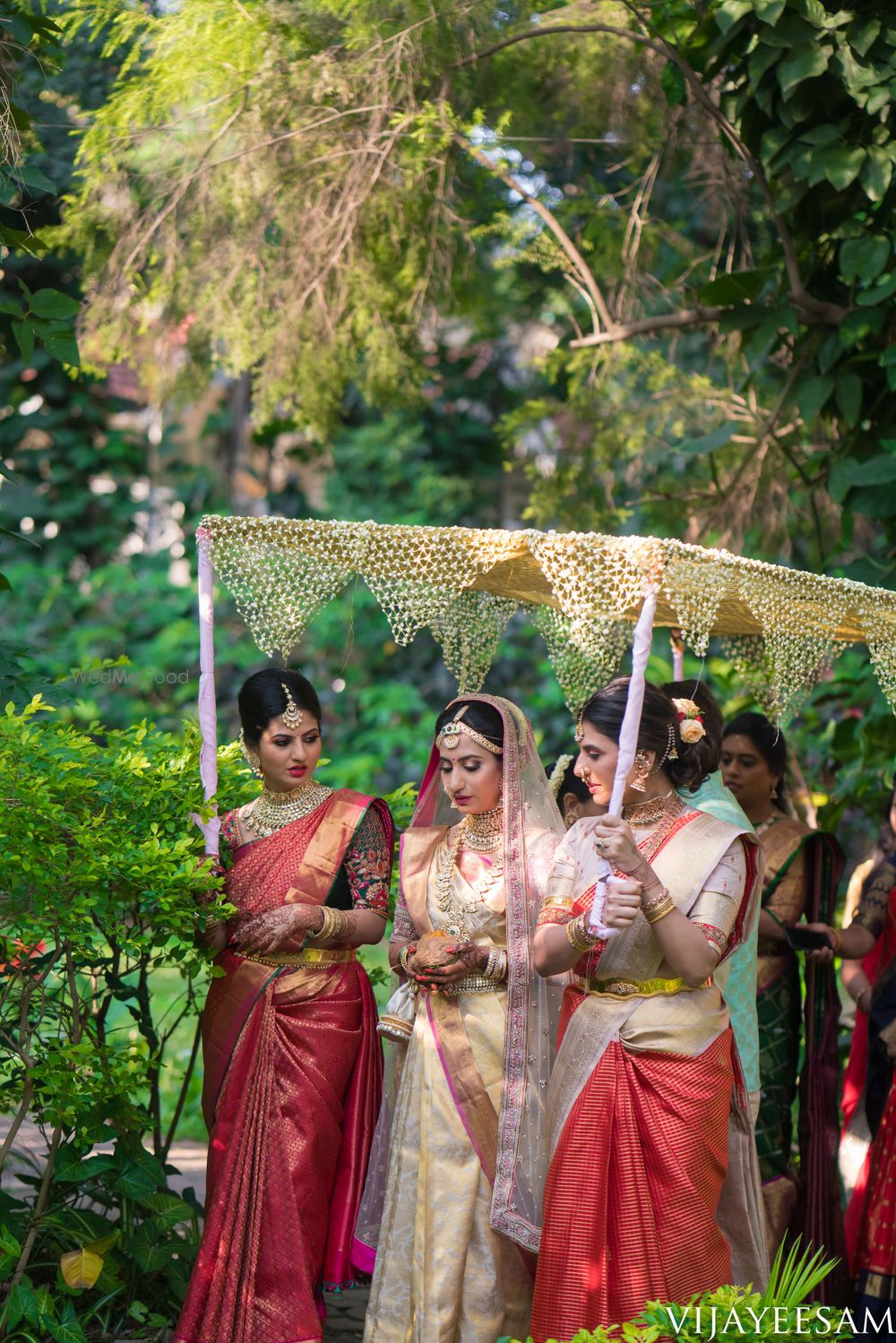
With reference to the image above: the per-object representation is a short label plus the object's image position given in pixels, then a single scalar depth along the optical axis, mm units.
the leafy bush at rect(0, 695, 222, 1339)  3969
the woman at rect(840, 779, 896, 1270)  5168
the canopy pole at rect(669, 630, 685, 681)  5641
